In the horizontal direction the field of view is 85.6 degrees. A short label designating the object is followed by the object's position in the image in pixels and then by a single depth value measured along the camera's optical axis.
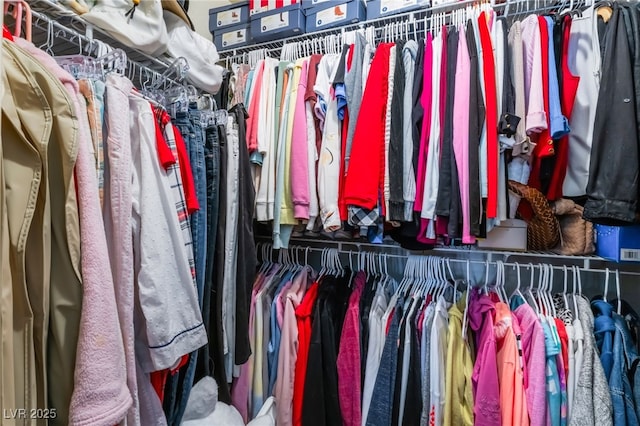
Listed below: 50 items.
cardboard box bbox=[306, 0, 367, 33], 1.43
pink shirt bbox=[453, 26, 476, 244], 1.04
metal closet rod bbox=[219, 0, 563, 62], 1.27
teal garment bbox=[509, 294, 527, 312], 1.21
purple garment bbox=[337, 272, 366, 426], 1.26
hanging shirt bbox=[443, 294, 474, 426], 1.11
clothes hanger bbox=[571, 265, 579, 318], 1.13
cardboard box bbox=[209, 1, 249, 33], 1.67
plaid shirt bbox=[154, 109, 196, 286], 0.81
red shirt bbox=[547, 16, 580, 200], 1.04
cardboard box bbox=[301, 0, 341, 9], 1.47
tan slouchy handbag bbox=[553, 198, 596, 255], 1.16
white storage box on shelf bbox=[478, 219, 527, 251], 1.20
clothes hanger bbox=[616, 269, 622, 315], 1.16
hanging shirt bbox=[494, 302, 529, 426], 1.05
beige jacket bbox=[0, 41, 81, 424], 0.51
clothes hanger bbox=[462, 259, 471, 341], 1.17
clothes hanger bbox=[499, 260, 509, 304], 1.28
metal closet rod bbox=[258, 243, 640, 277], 1.29
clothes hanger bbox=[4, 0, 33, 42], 0.67
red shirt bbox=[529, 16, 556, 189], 1.01
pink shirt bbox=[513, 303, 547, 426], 1.03
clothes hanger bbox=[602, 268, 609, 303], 1.20
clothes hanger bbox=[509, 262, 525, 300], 1.25
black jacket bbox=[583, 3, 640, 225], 0.85
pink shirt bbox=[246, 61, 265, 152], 1.33
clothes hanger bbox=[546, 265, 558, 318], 1.16
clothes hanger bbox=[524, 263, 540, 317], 1.16
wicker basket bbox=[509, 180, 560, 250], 1.10
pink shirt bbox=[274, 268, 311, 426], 1.31
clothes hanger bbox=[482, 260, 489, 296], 1.31
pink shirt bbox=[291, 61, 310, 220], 1.28
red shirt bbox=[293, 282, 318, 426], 1.31
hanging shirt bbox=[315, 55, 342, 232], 1.24
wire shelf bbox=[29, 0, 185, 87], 0.83
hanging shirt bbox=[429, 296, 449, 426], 1.15
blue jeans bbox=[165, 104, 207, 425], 0.92
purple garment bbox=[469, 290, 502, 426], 1.05
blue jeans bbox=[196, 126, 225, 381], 1.01
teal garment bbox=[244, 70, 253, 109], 1.43
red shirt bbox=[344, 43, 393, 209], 1.12
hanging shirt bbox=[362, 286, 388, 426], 1.24
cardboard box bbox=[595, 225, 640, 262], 1.08
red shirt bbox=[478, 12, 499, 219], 1.02
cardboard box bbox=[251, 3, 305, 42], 1.51
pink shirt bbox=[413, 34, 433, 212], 1.11
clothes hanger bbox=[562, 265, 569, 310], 1.16
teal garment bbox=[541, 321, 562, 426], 1.04
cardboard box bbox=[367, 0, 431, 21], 1.33
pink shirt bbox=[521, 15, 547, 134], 0.99
